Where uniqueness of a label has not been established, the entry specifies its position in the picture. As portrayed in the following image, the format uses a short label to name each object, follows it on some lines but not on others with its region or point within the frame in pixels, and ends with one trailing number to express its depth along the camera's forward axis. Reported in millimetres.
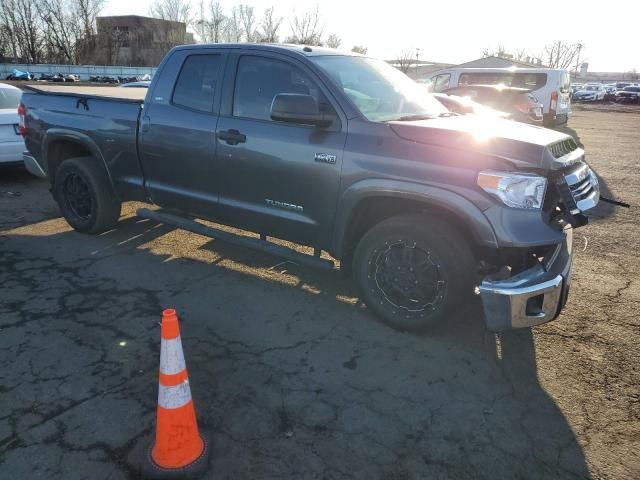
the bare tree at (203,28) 75000
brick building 76438
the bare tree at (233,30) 73000
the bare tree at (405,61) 67869
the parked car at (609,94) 49747
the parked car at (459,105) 6273
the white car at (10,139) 7453
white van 15477
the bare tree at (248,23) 73700
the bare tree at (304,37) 67500
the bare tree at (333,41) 70275
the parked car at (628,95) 46969
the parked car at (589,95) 49875
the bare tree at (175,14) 79188
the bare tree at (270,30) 69819
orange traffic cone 2166
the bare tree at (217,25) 74375
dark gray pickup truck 3006
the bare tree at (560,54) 102250
